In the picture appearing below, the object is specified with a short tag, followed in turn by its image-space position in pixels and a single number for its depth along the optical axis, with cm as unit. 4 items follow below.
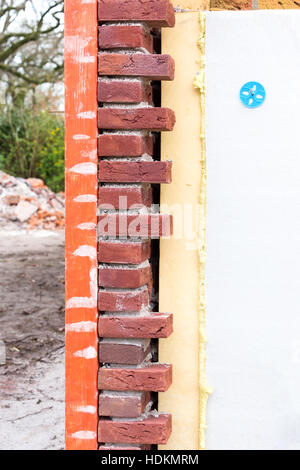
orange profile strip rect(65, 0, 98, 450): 202
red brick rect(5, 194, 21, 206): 1183
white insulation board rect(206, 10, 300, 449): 211
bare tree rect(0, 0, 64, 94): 1270
